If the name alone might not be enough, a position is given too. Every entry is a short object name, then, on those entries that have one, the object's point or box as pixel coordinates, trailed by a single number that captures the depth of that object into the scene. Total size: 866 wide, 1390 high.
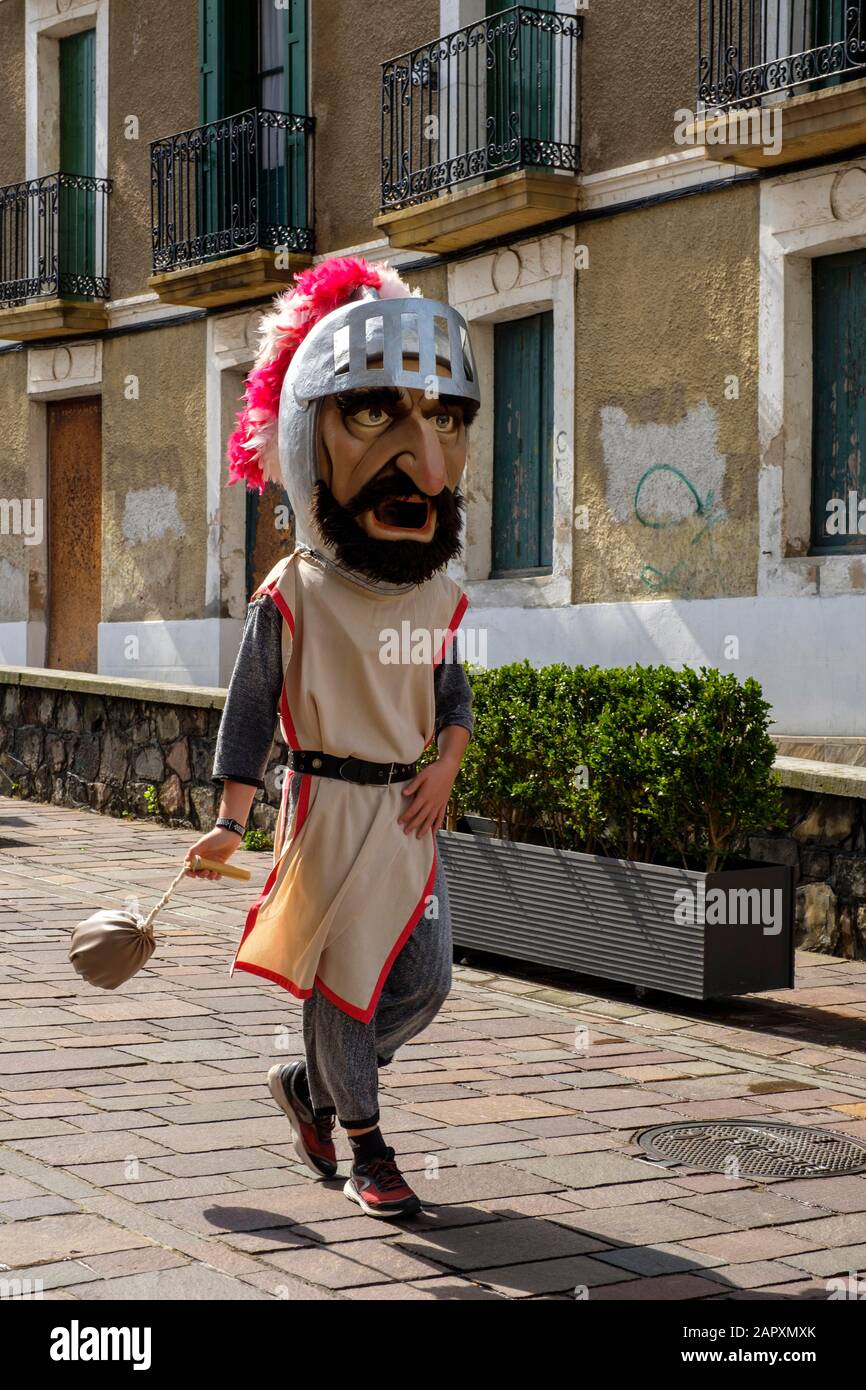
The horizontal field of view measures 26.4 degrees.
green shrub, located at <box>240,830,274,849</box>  11.42
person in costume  4.29
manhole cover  4.88
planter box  6.87
